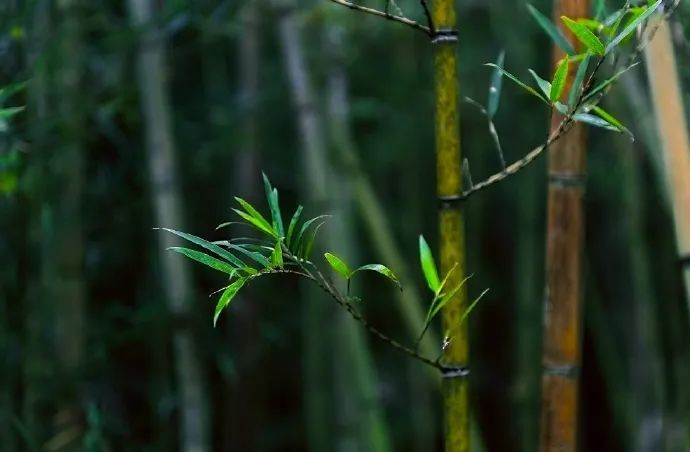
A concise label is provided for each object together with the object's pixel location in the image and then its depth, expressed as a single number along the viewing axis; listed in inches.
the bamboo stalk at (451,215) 120.2
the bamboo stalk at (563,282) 135.3
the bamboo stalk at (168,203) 181.4
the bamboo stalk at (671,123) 134.9
